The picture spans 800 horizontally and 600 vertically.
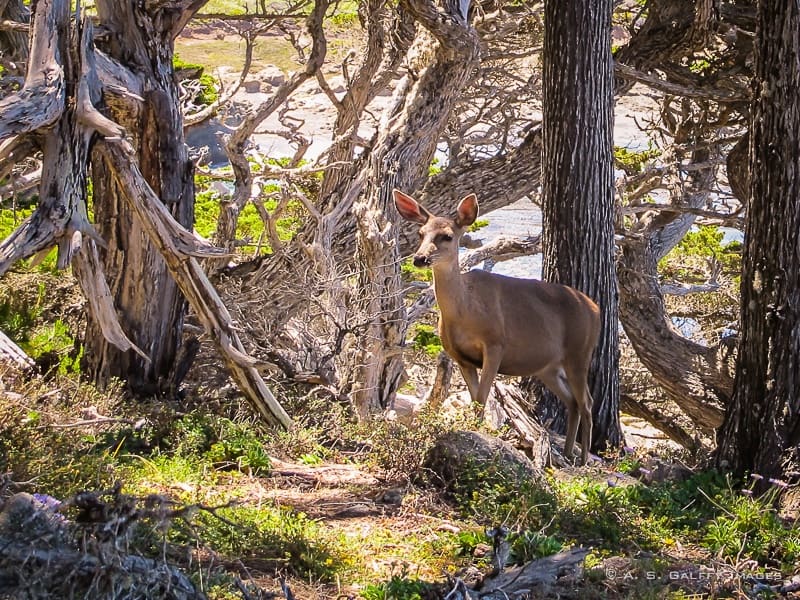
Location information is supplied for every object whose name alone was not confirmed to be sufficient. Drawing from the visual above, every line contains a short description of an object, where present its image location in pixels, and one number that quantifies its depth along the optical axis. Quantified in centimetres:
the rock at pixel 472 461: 1299
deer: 1552
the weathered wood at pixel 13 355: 1459
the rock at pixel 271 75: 5812
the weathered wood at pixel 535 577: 938
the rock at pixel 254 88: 6184
